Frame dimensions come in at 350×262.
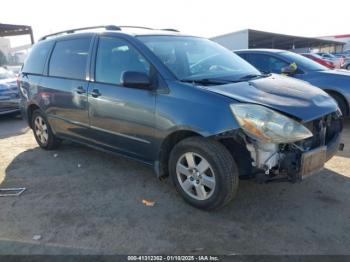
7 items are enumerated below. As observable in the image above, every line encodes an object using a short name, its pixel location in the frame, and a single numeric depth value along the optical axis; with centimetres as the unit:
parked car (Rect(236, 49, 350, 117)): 662
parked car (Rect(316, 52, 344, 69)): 2092
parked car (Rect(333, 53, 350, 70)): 2386
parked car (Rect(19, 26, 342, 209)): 311
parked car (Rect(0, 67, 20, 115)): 877
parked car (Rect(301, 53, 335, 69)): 1642
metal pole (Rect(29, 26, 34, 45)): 2191
